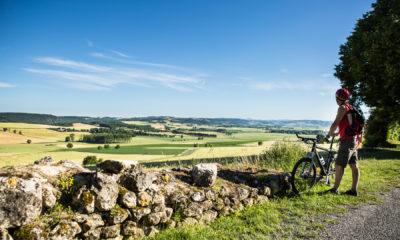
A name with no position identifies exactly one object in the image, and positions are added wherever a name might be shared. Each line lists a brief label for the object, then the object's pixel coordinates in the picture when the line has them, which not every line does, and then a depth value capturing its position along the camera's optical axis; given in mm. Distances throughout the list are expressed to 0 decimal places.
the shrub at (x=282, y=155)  10805
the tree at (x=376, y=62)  14024
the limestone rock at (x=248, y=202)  5915
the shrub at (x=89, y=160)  37425
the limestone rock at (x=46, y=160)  5003
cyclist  6404
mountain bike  6973
